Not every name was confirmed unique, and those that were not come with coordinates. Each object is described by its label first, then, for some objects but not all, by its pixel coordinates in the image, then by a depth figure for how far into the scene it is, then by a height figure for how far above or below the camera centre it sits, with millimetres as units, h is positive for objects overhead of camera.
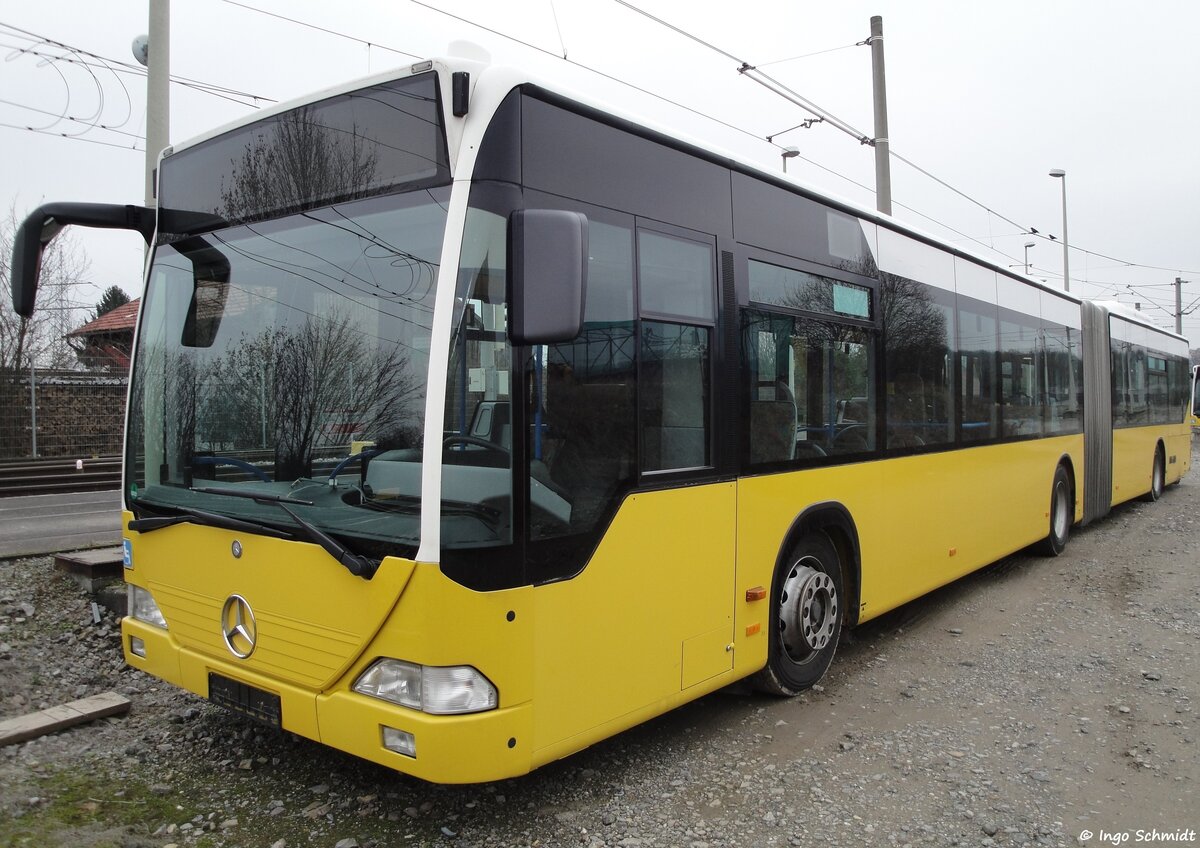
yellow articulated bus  3100 +3
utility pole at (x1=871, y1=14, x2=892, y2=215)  12562 +4172
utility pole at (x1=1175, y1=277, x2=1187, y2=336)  46656 +5627
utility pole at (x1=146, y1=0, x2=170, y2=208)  6512 +2652
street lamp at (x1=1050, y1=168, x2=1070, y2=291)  28538 +5705
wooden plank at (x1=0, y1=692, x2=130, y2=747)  4238 -1442
